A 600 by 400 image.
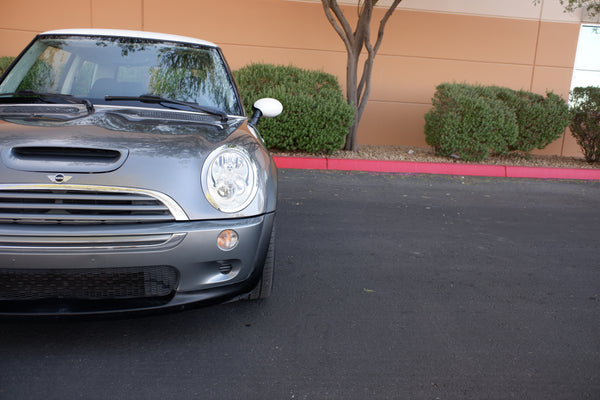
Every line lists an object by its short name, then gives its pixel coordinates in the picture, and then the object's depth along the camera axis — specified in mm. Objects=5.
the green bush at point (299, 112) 7723
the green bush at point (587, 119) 8703
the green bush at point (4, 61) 8164
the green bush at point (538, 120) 8539
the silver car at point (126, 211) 2045
